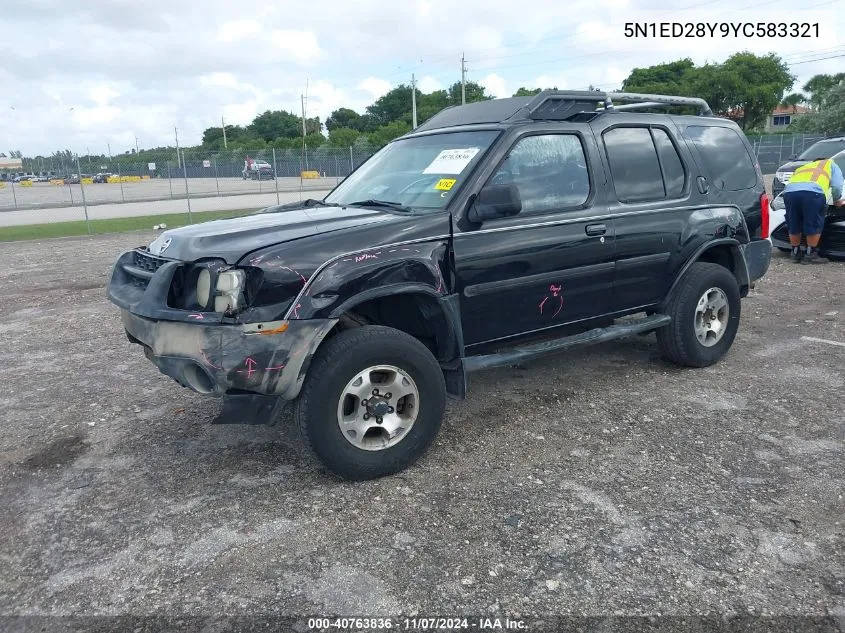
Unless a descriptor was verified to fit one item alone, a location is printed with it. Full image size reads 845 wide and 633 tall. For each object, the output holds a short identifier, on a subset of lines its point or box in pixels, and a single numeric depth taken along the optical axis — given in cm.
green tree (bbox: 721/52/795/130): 6153
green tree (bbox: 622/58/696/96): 6900
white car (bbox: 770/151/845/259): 962
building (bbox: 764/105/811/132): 9071
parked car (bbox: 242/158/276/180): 3111
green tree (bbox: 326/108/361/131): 9625
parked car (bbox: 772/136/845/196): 1466
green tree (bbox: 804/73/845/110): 4803
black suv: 338
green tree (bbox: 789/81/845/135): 4188
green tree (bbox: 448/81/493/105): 7794
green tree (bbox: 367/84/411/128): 9350
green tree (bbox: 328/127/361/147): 6650
